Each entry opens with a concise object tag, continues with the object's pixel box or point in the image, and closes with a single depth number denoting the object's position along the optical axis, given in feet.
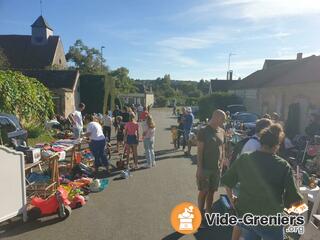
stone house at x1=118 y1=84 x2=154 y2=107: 165.04
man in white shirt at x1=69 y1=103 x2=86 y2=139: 30.36
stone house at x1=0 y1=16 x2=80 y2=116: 113.23
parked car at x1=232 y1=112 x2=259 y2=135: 49.73
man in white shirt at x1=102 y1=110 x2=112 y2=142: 35.68
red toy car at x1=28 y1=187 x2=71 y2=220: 15.12
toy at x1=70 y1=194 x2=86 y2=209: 16.68
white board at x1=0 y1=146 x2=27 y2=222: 13.29
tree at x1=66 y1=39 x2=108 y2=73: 122.99
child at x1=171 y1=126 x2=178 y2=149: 35.59
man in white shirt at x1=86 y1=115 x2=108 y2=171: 22.94
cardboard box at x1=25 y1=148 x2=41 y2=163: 16.62
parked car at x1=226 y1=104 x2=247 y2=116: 69.26
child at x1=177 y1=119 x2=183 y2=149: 34.65
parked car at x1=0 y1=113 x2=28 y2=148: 26.33
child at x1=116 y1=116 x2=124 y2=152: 33.23
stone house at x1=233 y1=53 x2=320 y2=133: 45.81
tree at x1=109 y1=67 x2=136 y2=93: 148.99
